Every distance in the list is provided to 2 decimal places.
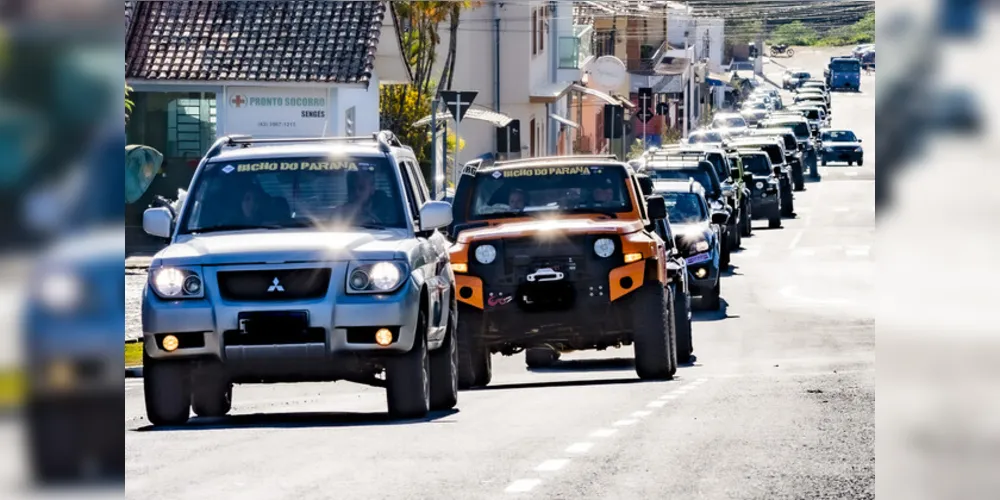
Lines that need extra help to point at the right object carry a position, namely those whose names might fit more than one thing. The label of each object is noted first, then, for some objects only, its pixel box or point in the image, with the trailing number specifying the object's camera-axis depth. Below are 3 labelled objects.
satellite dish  62.75
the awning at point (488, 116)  43.72
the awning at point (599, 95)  63.75
